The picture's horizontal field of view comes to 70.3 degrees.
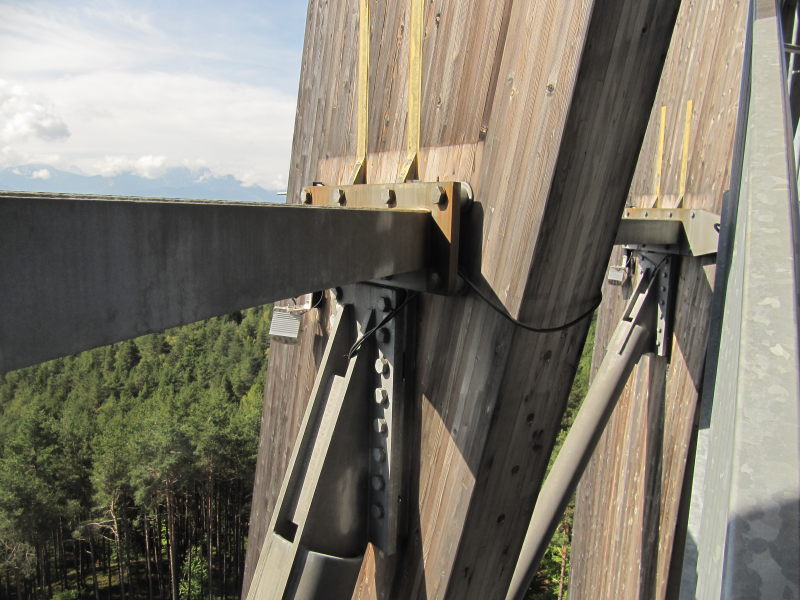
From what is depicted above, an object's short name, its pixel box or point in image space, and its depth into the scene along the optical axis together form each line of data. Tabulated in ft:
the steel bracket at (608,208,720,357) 10.80
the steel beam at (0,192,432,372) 2.16
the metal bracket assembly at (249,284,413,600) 4.99
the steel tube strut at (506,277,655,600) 10.10
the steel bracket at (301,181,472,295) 4.66
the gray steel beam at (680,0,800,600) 1.26
